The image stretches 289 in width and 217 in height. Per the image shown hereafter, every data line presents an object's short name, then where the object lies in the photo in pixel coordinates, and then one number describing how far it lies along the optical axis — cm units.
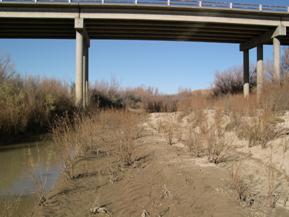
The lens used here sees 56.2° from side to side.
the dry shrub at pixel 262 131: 653
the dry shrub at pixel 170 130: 793
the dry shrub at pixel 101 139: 599
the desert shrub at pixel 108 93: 3009
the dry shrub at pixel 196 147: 625
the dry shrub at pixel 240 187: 376
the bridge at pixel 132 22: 2054
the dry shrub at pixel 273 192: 362
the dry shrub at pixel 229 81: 3259
